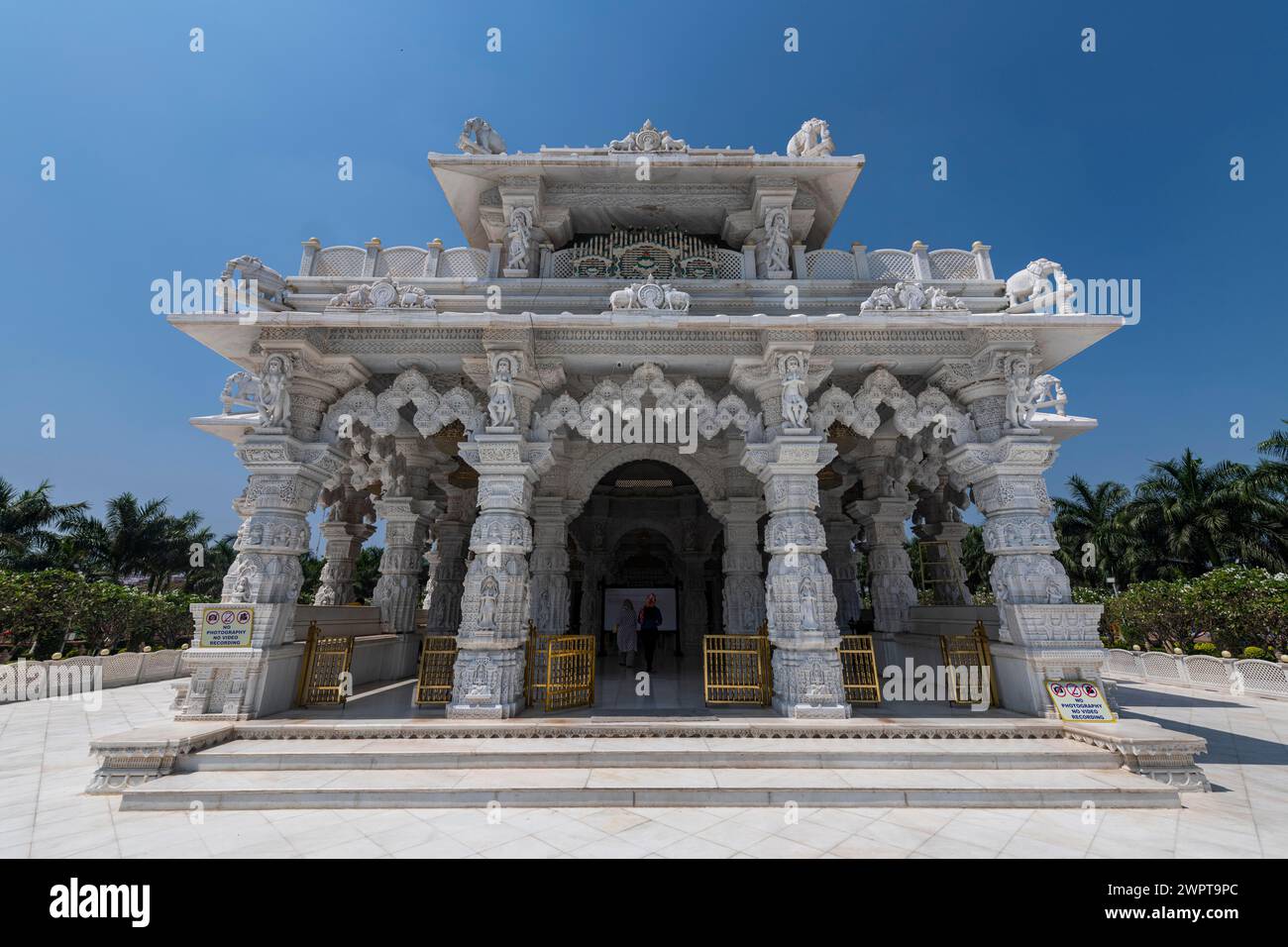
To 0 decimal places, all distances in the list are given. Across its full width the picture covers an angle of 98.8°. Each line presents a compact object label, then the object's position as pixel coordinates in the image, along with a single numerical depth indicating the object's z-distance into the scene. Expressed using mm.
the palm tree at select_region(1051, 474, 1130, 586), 25531
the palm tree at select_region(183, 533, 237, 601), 28938
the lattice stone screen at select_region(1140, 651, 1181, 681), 11922
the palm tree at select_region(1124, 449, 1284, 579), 20156
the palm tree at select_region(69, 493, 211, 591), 24781
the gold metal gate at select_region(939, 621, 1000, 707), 7047
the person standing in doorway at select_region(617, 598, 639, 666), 10336
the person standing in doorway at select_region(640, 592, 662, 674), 10477
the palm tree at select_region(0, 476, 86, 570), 21531
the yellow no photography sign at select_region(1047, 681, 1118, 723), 5930
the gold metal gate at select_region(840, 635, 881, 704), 7227
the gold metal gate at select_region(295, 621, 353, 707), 7031
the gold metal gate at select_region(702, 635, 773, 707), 7109
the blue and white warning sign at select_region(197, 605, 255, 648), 6285
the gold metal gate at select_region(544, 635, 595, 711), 6906
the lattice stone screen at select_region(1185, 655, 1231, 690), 10727
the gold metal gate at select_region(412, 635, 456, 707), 7133
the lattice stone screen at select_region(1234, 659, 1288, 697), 9648
